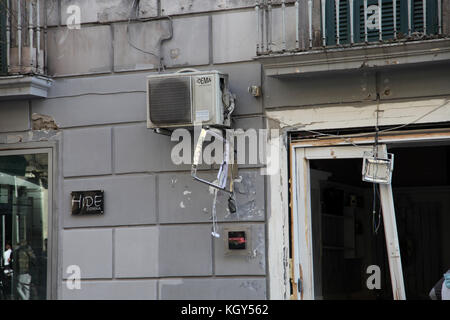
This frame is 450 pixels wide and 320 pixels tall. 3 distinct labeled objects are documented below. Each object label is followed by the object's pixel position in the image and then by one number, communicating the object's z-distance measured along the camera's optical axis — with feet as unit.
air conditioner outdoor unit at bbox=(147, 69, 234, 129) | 45.85
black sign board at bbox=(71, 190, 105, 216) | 50.26
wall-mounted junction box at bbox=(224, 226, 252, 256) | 46.91
